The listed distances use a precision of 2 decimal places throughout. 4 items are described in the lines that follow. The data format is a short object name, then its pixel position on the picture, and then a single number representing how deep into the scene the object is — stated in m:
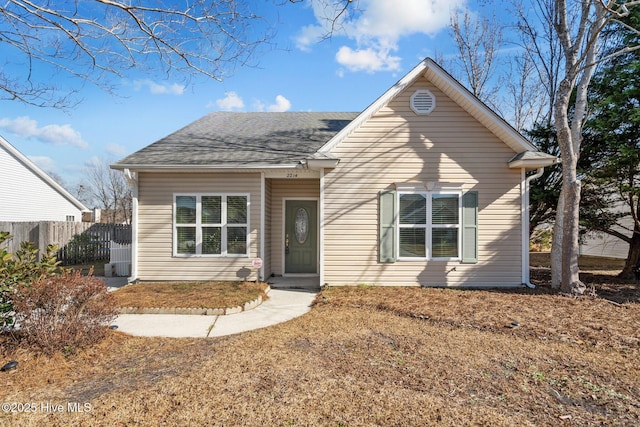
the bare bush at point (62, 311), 3.78
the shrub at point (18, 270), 3.86
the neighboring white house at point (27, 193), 16.28
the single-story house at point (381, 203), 7.82
